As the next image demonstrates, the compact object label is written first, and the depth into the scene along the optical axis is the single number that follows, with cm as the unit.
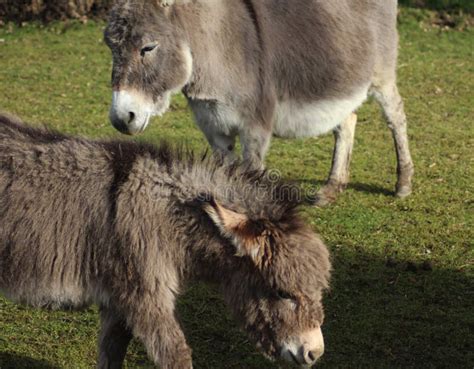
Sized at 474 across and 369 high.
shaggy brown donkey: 818
